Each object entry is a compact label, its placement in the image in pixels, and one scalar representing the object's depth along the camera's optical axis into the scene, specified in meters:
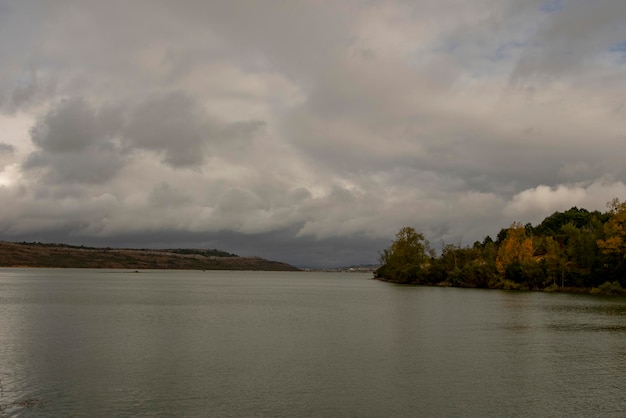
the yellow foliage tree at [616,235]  117.56
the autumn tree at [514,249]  145.62
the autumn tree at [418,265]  189.50
